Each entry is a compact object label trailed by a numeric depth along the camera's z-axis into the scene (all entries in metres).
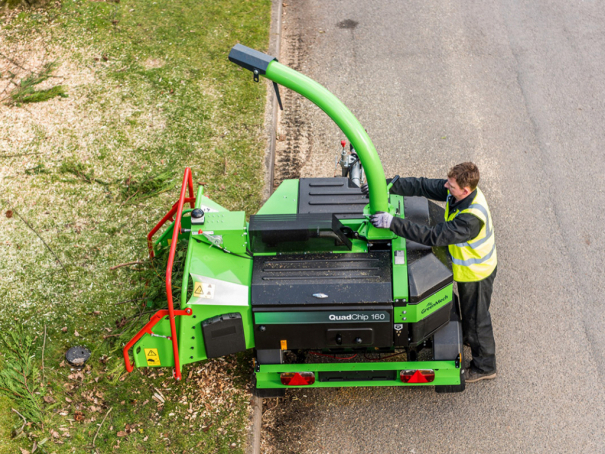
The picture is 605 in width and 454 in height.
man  4.61
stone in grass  5.43
